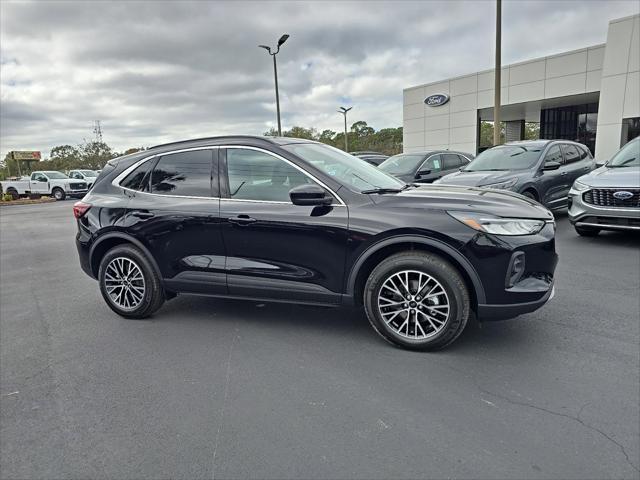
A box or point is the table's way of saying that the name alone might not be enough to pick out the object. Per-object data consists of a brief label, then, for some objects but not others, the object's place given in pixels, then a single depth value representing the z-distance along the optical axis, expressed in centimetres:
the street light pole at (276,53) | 2208
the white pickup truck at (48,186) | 2647
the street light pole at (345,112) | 4553
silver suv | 634
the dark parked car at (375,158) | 1776
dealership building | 1811
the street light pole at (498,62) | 1453
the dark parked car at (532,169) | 805
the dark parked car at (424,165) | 1118
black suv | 326
